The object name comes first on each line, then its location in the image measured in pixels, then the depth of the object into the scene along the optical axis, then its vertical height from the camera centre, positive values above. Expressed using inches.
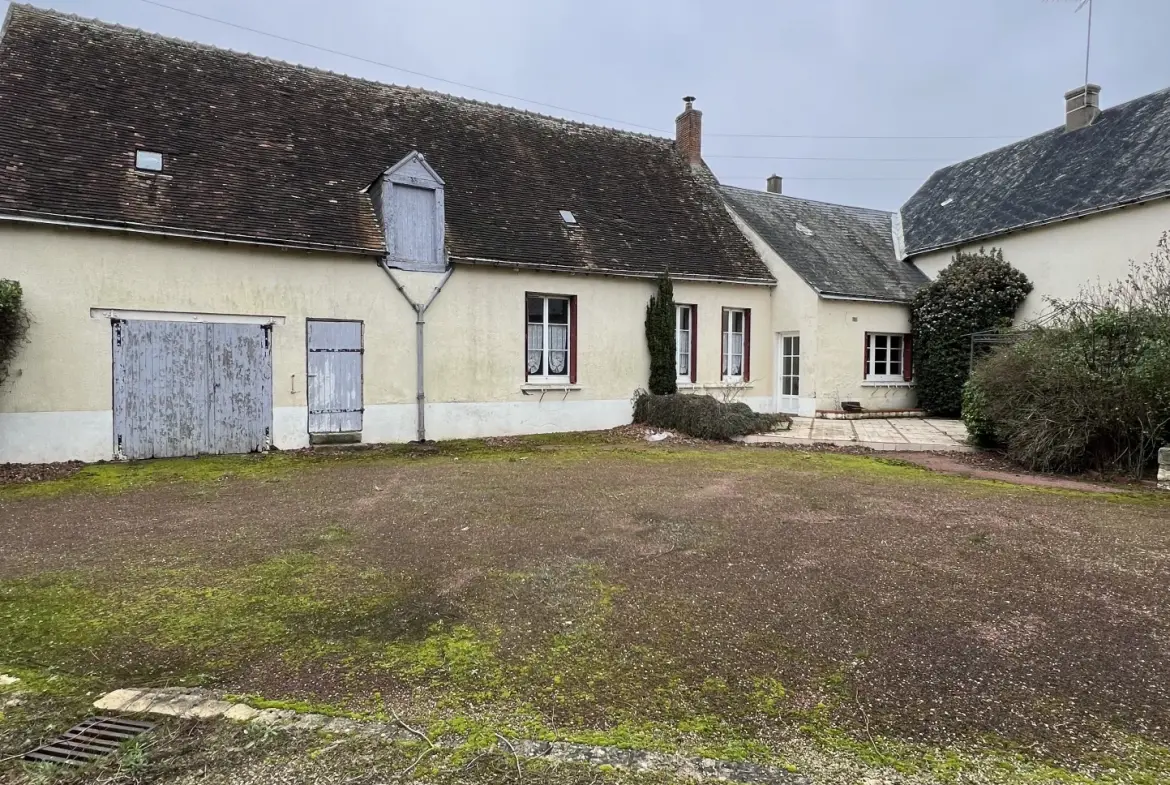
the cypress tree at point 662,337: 547.5 +28.1
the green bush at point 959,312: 600.7 +55.0
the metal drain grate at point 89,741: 100.6 -59.1
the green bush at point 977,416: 418.3 -29.0
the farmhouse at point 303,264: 372.2 +72.4
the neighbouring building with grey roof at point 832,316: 603.8 +52.5
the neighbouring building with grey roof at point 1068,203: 528.4 +156.1
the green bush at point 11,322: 334.0 +24.6
